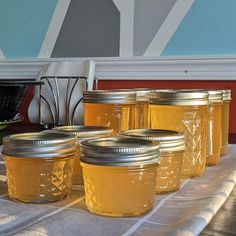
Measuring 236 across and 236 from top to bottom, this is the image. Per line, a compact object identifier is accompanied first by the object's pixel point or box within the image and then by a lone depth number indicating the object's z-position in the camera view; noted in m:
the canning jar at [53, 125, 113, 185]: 0.64
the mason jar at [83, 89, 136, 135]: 0.76
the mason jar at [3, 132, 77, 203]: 0.57
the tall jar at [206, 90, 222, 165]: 0.84
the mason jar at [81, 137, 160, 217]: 0.51
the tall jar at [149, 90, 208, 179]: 0.72
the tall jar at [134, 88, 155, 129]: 0.81
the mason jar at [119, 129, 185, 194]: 0.62
